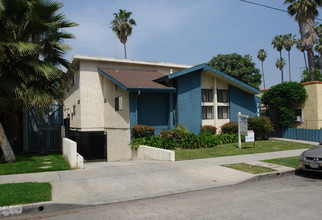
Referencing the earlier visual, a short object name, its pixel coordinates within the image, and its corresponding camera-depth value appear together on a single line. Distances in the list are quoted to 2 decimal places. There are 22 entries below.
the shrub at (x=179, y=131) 14.52
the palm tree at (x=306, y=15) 26.73
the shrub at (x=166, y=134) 14.16
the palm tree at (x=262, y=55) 67.44
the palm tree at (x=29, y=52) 9.75
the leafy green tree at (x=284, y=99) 18.61
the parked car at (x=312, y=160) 8.37
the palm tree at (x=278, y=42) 57.41
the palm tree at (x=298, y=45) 55.53
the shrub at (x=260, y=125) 17.22
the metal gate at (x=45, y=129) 13.45
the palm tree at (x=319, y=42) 50.00
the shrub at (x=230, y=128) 17.12
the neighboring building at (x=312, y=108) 18.06
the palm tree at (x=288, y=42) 56.41
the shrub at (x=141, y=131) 13.83
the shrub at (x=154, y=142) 13.63
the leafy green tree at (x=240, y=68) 36.09
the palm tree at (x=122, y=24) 38.22
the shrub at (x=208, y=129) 16.43
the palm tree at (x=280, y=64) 69.31
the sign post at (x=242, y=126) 14.16
